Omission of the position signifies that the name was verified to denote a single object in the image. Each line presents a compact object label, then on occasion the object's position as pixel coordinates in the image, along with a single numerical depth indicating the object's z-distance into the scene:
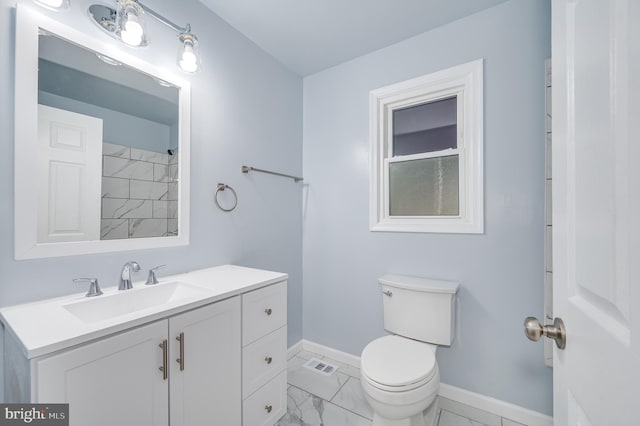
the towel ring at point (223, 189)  1.70
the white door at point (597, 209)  0.37
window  1.71
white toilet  1.23
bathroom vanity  0.76
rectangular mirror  1.03
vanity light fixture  1.18
